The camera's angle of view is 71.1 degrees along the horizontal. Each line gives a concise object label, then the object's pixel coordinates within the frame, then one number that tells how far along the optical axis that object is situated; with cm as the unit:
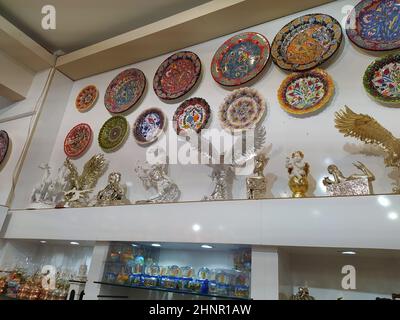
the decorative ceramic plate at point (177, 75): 199
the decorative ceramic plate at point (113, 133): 210
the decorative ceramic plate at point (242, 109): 165
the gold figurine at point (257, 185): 135
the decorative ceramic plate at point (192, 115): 181
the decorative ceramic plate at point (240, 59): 178
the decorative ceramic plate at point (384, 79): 134
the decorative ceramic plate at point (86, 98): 244
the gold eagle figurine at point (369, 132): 116
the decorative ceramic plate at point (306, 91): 149
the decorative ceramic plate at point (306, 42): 159
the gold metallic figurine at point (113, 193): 174
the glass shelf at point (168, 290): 116
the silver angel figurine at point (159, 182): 161
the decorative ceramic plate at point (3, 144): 236
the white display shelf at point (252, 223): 94
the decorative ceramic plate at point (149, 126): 196
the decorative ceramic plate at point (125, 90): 221
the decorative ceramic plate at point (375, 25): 146
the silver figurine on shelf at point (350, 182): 113
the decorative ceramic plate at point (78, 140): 225
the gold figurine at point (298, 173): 127
